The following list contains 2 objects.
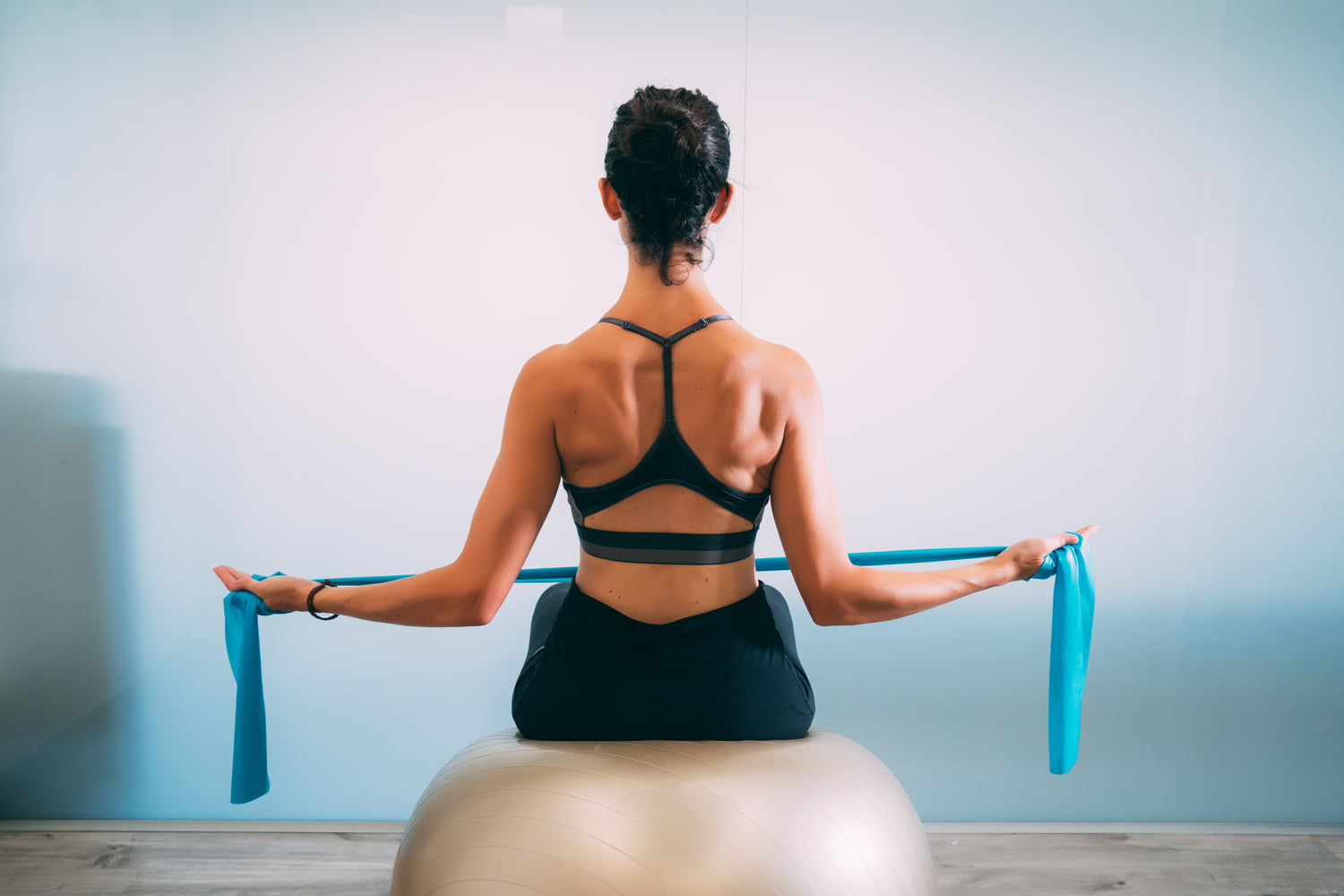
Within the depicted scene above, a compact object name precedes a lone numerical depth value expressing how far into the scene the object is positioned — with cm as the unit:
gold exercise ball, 104
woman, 124
